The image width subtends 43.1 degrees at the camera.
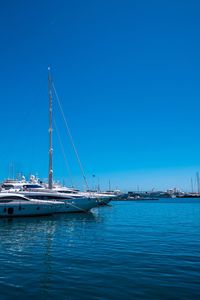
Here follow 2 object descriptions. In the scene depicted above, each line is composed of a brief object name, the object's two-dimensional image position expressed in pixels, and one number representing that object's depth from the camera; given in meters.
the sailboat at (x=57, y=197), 44.48
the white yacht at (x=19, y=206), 37.61
